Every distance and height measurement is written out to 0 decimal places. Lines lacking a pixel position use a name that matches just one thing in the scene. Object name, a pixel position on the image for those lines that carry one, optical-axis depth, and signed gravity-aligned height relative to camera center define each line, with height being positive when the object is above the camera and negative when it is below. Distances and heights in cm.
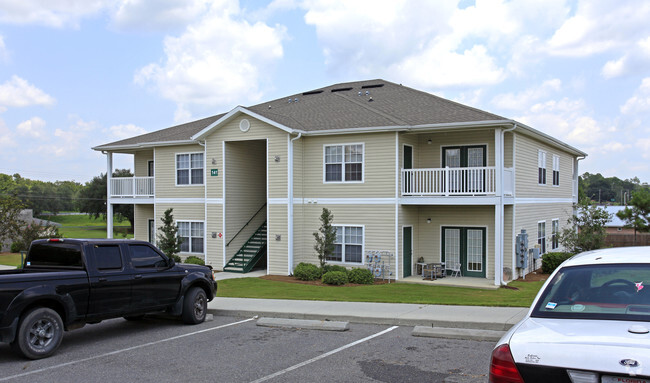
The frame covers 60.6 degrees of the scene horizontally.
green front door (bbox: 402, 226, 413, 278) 2058 -168
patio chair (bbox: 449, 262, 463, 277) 2070 -249
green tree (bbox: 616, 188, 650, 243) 3512 -62
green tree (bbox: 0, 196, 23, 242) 2827 -58
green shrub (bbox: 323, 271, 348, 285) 1869 -250
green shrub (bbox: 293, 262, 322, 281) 1975 -246
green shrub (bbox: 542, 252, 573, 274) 2202 -227
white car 383 -97
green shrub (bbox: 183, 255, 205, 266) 2233 -226
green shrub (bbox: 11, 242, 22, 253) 3020 -240
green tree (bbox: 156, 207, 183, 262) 2155 -142
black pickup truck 845 -147
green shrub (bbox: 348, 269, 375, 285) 1920 -254
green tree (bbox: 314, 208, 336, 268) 1975 -126
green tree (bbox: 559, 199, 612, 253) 2048 -105
